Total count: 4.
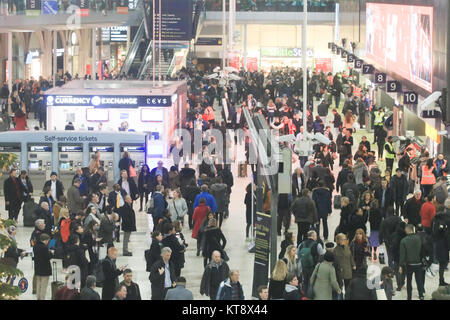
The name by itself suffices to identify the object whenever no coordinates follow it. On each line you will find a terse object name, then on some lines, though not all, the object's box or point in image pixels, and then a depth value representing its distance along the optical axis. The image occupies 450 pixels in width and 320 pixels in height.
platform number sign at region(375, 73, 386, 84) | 41.31
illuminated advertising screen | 32.06
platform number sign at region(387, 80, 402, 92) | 38.03
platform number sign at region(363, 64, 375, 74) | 47.09
